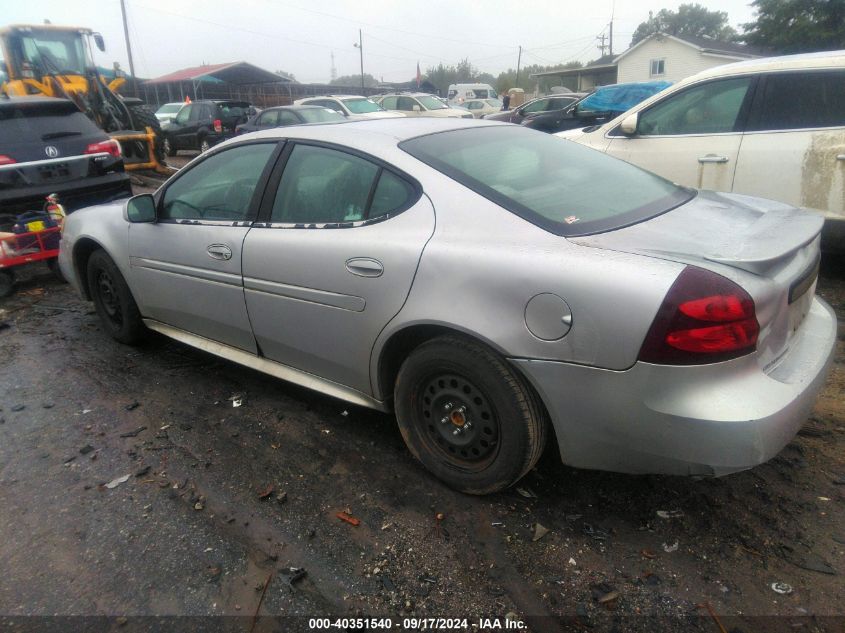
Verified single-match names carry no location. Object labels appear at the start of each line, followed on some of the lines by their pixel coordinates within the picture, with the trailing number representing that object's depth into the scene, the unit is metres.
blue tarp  13.02
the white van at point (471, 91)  32.09
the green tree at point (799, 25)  29.77
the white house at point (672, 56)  32.38
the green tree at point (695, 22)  70.28
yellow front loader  11.31
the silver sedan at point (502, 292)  1.96
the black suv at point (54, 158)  6.11
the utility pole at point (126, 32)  36.25
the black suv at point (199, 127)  17.42
